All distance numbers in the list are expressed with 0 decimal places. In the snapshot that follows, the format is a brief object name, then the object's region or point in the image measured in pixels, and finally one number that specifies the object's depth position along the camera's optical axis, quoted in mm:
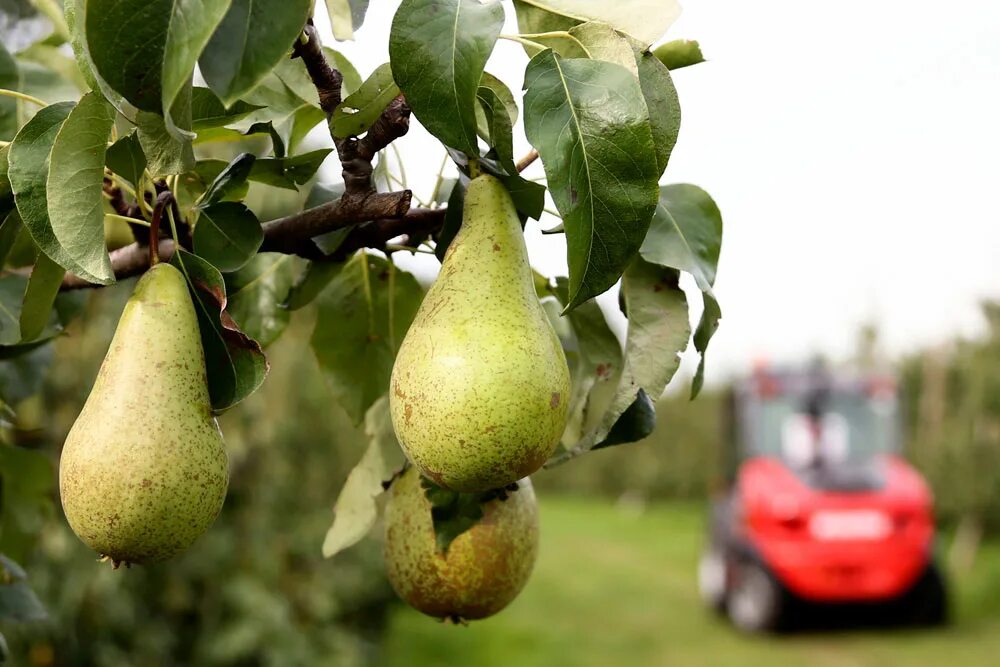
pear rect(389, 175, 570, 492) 747
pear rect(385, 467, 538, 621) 996
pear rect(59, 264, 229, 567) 729
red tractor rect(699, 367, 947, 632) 7340
